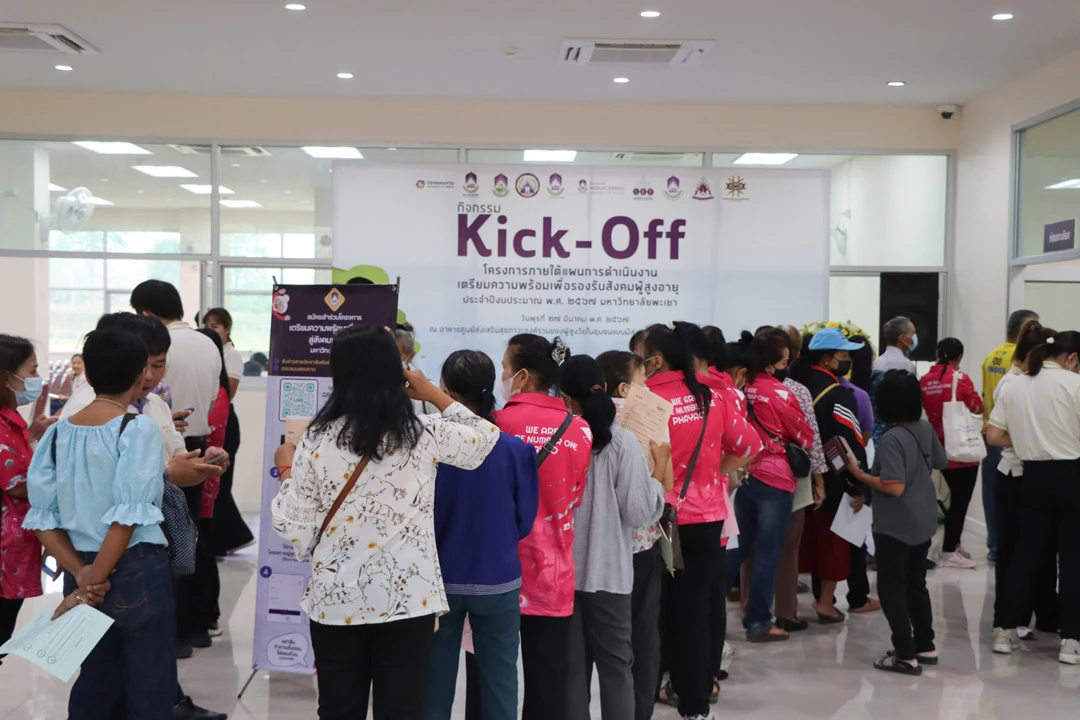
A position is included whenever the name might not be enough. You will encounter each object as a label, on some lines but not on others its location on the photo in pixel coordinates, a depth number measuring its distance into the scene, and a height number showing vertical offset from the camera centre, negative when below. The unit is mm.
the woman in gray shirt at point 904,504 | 4309 -762
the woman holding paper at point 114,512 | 2438 -480
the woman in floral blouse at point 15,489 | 3002 -516
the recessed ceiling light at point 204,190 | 8172 +1071
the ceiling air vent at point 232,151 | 8172 +1399
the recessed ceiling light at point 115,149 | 8164 +1401
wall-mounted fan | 8133 +856
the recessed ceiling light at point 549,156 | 8188 +1393
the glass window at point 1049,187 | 6609 +1006
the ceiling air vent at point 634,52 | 6277 +1777
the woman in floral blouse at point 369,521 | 2266 -464
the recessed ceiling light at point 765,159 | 8211 +1398
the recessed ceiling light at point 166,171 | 8195 +1222
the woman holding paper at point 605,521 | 2984 -597
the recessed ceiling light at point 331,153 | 8242 +1407
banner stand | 3785 -278
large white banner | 7211 +569
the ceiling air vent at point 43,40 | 6098 +1773
